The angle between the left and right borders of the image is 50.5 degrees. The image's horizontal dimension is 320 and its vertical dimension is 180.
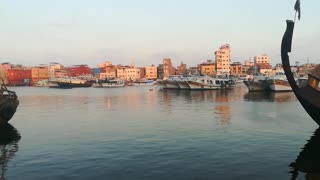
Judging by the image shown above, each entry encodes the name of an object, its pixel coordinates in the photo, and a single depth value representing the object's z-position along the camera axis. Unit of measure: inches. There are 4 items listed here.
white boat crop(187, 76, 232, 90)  5009.8
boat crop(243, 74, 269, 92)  4360.2
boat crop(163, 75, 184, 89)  5448.8
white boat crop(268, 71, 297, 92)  4143.7
